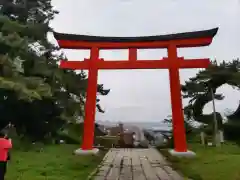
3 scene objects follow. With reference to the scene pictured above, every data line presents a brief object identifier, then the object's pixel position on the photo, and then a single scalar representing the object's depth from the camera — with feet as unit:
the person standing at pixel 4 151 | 8.05
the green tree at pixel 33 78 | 20.50
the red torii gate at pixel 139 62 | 18.99
